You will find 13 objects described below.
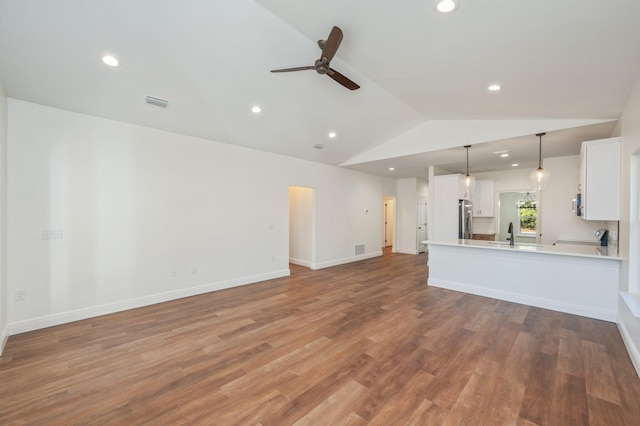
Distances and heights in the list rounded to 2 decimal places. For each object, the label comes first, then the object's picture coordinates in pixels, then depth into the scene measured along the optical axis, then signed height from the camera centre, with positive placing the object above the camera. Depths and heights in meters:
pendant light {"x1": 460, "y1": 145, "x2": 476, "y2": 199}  5.35 +0.55
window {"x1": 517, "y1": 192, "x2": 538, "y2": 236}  8.23 -0.12
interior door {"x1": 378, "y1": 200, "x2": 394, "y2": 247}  11.03 -0.47
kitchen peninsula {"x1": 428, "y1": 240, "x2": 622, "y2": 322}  3.76 -0.98
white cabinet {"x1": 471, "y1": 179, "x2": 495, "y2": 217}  7.45 +0.38
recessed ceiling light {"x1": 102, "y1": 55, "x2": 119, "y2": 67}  2.84 +1.59
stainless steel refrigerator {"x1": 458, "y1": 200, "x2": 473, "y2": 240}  6.35 -0.17
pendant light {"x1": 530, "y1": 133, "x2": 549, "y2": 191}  4.38 +0.58
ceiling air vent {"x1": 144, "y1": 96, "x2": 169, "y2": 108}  3.57 +1.46
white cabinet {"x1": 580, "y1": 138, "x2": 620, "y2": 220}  3.55 +0.46
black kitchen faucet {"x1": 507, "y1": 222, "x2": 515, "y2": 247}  4.88 -0.37
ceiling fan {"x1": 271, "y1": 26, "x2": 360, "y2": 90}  2.31 +1.44
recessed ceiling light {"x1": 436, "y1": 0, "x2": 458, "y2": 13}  2.00 +1.56
